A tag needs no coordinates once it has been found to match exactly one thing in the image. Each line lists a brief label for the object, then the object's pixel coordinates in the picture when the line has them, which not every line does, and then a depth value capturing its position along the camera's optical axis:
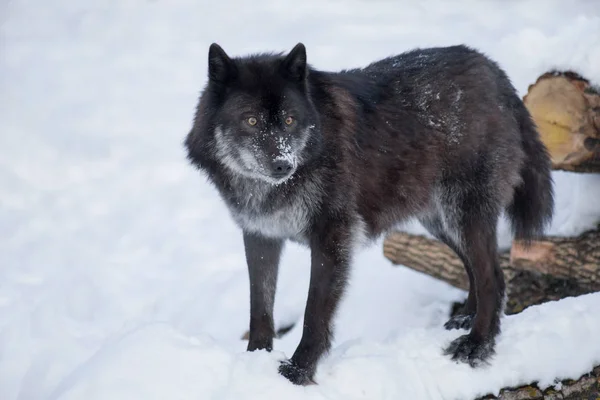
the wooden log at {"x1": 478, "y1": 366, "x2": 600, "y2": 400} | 7.52
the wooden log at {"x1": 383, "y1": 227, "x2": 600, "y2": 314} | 10.85
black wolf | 7.57
